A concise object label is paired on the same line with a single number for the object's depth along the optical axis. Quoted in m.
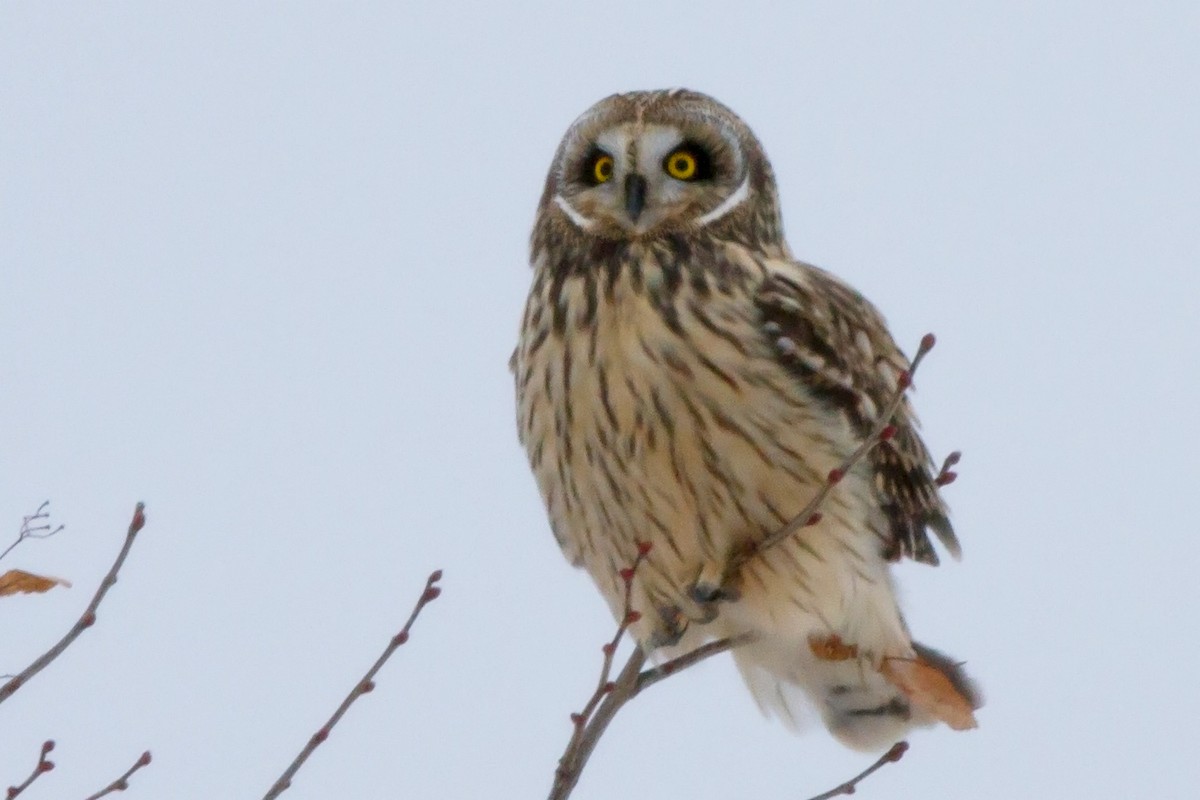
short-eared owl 7.65
